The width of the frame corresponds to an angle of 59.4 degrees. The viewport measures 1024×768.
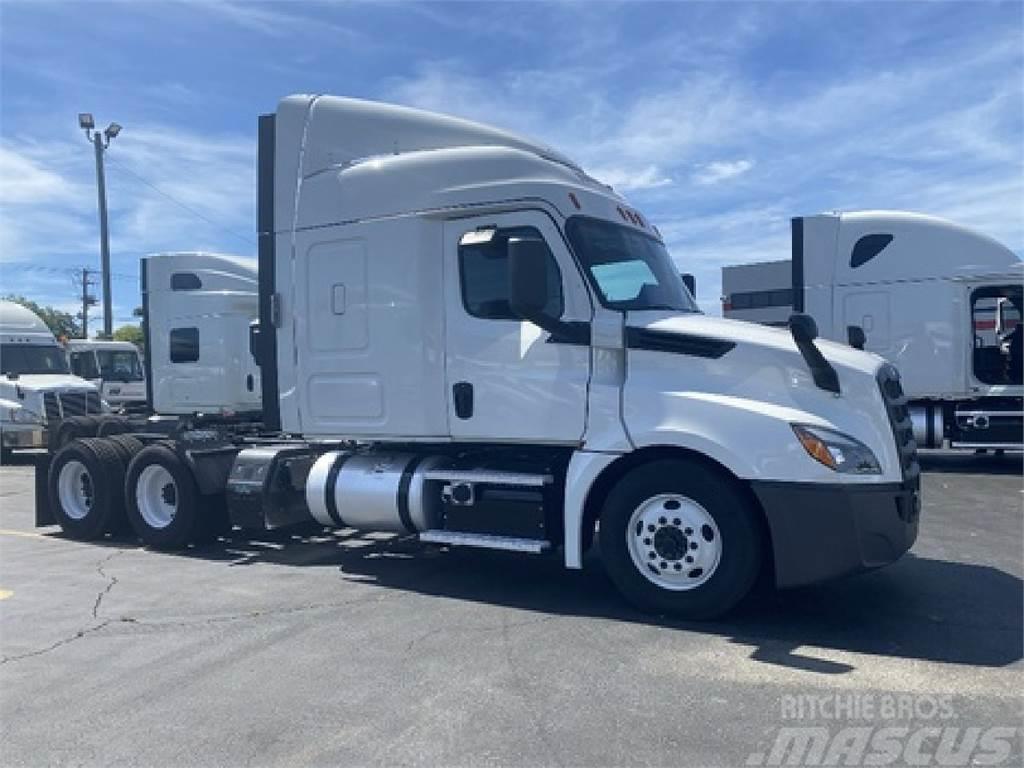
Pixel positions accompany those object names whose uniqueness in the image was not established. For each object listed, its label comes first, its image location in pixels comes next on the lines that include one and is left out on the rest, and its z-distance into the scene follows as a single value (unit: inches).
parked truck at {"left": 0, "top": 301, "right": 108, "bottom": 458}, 735.7
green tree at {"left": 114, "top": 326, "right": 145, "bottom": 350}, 2608.3
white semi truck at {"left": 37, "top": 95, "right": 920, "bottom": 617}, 220.7
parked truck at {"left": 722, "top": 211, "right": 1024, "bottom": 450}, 553.3
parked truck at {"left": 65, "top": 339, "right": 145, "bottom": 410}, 958.4
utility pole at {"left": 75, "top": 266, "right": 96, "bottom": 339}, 2608.3
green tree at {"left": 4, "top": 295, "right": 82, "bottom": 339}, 2325.3
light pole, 1209.4
